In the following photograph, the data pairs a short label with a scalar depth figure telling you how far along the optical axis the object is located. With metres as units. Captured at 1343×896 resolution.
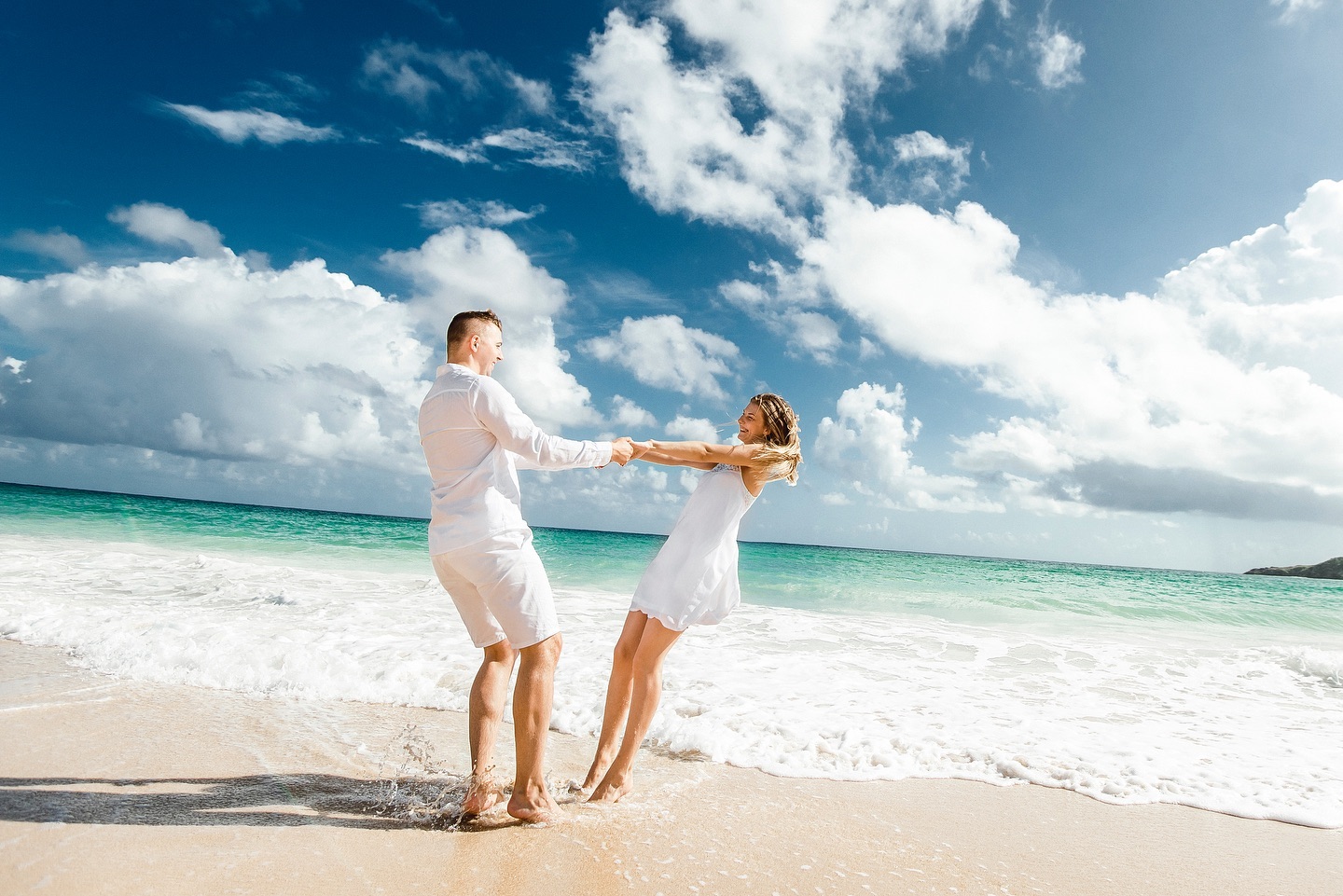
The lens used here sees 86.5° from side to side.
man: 3.14
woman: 3.71
